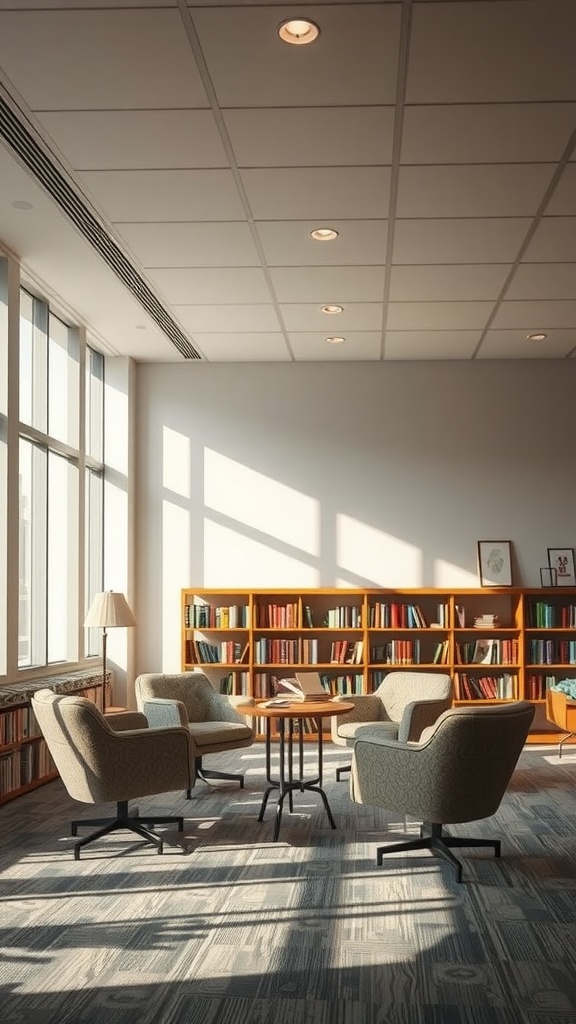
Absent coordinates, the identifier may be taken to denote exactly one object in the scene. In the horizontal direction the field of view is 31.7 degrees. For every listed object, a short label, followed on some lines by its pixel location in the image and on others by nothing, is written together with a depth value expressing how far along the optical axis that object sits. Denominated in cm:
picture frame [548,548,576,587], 1038
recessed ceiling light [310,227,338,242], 684
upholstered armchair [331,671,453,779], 699
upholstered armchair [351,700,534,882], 516
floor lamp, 798
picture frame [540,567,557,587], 1038
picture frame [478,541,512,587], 1042
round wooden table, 646
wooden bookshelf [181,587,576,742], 1009
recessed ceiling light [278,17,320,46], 435
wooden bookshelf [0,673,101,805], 698
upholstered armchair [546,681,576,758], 888
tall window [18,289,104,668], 843
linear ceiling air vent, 538
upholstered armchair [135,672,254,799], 711
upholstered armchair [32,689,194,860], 554
